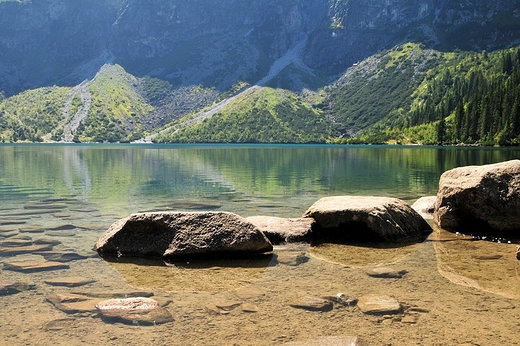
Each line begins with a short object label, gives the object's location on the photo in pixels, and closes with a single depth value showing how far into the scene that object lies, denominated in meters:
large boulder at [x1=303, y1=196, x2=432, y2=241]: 16.86
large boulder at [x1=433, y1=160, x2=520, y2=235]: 17.44
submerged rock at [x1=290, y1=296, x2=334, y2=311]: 9.39
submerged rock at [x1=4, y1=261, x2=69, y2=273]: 12.30
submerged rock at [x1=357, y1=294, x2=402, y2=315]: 9.16
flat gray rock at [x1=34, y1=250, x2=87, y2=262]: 13.59
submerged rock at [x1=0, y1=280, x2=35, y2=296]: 10.31
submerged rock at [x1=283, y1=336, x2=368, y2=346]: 7.61
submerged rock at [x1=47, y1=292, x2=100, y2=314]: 9.20
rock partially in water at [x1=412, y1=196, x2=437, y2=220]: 22.49
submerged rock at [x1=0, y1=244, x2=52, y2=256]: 14.29
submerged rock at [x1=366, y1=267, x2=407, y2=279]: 11.88
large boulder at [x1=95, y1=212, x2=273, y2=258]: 14.04
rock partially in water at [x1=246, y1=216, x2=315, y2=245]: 16.64
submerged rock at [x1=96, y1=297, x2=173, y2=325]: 8.65
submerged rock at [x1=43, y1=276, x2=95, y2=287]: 10.96
